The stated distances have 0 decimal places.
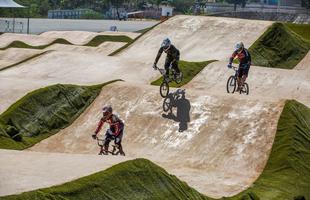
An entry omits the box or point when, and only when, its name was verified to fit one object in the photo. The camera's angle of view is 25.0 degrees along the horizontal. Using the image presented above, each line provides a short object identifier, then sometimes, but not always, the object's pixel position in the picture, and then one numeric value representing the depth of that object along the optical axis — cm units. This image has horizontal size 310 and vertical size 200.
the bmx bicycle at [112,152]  2680
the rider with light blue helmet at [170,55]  3231
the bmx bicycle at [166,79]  3366
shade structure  9100
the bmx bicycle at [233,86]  3586
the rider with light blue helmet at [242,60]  3362
